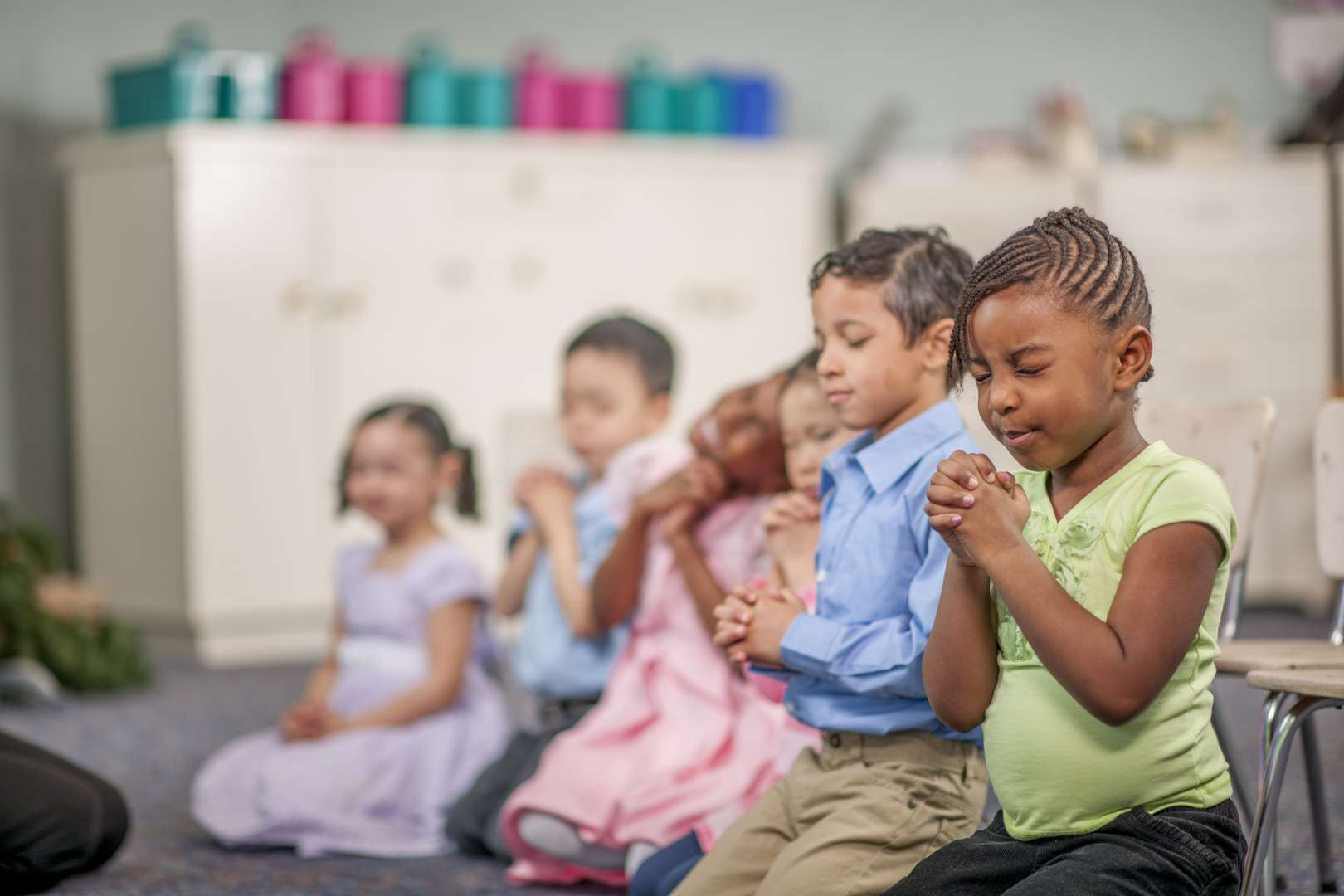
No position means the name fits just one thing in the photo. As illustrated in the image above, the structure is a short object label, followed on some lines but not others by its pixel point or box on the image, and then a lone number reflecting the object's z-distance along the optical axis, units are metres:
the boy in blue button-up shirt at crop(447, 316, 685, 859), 4.36
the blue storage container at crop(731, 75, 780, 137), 9.00
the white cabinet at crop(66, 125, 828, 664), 8.21
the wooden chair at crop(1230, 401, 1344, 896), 2.85
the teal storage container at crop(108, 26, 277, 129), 8.18
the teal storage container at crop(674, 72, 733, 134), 8.90
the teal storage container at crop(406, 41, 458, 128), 8.56
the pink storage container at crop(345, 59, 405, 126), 8.50
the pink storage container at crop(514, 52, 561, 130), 8.69
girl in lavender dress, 4.50
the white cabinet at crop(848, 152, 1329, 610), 8.77
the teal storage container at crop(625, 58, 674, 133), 8.84
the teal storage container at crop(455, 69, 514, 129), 8.62
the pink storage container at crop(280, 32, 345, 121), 8.39
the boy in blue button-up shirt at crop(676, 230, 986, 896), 2.75
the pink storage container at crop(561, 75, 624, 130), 8.76
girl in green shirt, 2.16
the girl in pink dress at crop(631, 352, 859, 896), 3.32
